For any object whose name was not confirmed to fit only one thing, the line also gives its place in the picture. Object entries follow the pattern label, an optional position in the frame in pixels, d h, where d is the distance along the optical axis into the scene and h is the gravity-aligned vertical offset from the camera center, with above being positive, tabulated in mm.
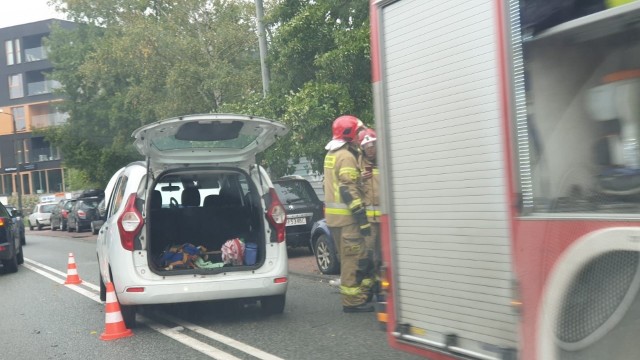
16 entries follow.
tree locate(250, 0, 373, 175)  12320 +1613
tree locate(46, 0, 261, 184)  20562 +3424
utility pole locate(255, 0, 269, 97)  15492 +2522
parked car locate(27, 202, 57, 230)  39812 -1732
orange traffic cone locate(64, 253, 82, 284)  12166 -1481
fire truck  3234 -119
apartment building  66750 +7484
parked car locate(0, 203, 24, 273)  14102 -1079
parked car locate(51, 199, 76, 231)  34434 -1496
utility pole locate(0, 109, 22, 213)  50644 +1352
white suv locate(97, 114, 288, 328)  7316 -495
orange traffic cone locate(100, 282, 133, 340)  7301 -1357
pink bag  7879 -850
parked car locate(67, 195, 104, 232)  31359 -1354
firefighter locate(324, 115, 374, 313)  7688 -465
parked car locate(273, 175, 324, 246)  14078 -765
